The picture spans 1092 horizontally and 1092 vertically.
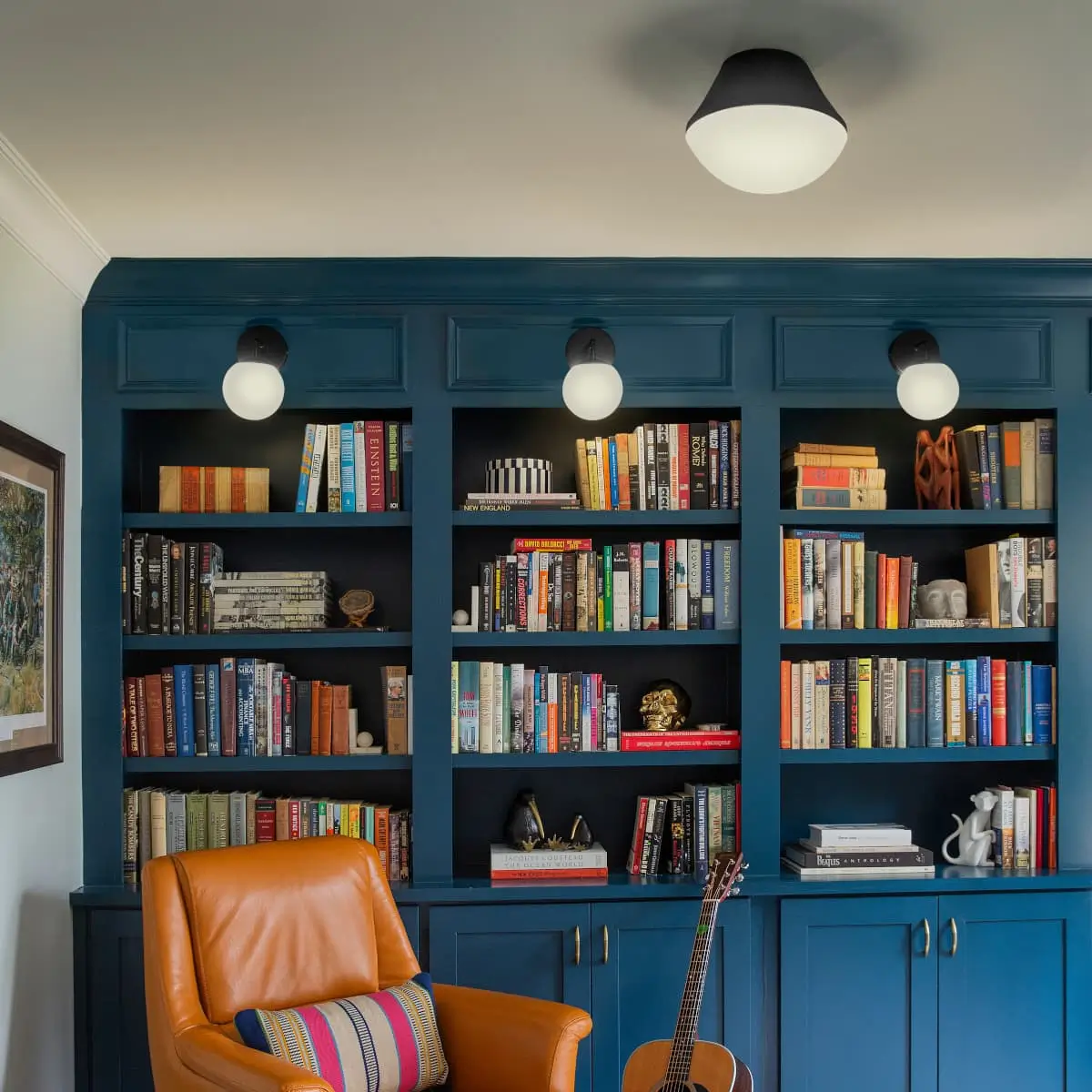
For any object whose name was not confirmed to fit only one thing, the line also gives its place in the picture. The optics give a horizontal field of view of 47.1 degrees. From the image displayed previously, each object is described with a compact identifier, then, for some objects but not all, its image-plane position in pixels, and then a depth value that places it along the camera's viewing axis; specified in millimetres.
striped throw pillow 2684
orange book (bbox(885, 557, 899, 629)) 3732
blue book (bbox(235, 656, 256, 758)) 3625
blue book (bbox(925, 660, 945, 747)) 3709
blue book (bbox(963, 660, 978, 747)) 3715
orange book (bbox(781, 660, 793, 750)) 3689
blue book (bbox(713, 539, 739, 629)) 3711
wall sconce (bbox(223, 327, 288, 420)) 3348
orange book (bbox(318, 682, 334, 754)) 3650
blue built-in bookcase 3484
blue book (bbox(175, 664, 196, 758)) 3609
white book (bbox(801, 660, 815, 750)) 3686
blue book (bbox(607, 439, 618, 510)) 3695
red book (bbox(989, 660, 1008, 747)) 3725
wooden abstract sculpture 3801
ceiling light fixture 2213
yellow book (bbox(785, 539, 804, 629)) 3695
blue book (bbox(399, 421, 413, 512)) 3674
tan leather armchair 2785
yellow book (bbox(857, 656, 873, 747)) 3703
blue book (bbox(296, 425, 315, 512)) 3629
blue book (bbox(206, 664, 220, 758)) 3621
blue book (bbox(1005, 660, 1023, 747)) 3719
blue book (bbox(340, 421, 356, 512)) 3656
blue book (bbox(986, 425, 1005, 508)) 3750
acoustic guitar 3131
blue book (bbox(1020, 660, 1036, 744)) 3725
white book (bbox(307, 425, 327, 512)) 3633
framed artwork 2971
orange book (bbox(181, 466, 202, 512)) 3672
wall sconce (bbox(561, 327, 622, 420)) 3371
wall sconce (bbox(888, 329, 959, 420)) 3416
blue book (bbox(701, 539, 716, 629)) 3707
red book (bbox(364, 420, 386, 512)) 3664
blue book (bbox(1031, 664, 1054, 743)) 3723
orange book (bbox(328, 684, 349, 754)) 3652
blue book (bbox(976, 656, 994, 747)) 3715
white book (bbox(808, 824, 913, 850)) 3652
